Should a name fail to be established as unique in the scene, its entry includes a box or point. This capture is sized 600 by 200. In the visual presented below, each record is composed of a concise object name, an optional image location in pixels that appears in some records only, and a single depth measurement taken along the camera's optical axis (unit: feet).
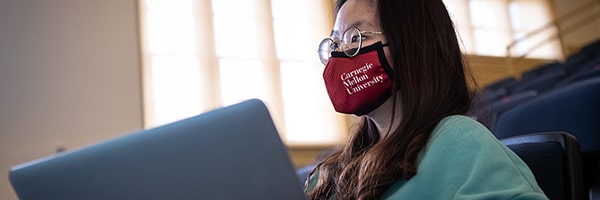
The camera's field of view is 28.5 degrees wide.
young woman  5.58
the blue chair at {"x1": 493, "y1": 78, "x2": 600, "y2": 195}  7.93
